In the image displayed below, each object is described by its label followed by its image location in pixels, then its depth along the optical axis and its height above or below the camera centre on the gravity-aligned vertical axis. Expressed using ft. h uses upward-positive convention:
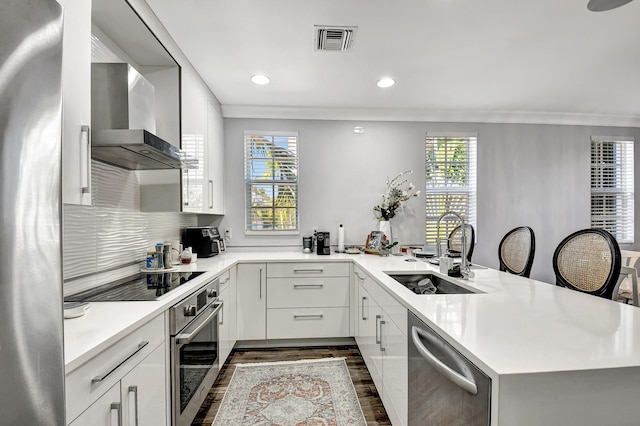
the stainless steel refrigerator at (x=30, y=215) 1.56 -0.02
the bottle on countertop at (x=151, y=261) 7.31 -1.18
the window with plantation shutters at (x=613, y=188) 12.53 +1.11
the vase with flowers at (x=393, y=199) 11.29 +0.53
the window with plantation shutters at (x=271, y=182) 11.46 +1.15
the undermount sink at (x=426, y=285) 6.05 -1.52
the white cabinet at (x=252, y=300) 9.29 -2.67
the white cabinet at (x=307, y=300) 9.37 -2.70
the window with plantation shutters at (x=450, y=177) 12.03 +1.46
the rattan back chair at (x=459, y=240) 9.05 -0.83
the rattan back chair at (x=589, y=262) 4.83 -0.83
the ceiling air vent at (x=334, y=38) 6.35 +3.80
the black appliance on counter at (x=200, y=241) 9.66 -0.91
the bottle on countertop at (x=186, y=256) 8.36 -1.22
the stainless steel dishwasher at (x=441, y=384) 2.75 -1.82
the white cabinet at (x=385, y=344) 4.84 -2.58
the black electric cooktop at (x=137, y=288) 4.88 -1.38
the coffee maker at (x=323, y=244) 10.39 -1.06
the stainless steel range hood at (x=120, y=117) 4.67 +1.63
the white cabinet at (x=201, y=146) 7.64 +1.90
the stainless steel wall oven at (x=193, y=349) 4.91 -2.55
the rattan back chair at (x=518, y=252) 6.91 -0.91
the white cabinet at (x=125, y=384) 2.90 -1.95
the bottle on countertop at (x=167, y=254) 7.38 -1.02
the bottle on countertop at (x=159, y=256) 7.33 -1.06
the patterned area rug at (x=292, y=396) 6.16 -4.15
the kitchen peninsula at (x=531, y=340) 2.48 -1.26
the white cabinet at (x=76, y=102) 3.45 +1.30
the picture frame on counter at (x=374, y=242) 10.86 -1.04
